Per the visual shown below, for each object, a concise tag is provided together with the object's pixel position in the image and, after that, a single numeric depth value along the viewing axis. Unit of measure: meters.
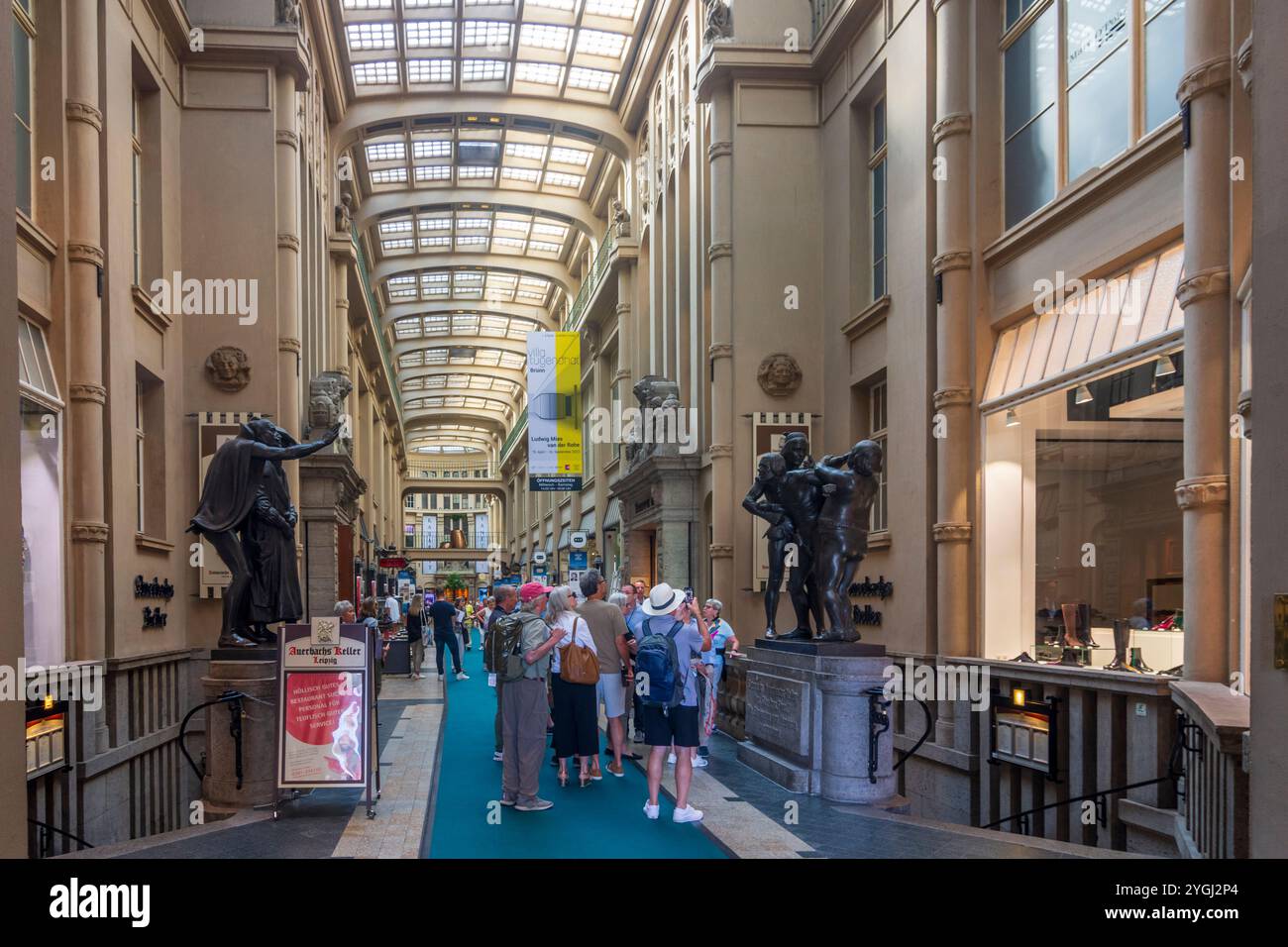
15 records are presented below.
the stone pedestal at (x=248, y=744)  8.47
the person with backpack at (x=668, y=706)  8.40
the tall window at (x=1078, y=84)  9.48
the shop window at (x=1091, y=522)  9.75
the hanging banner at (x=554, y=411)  27.56
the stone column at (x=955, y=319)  12.59
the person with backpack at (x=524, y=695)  9.05
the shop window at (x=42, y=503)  10.71
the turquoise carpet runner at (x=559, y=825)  7.70
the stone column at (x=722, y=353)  18.30
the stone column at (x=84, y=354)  11.25
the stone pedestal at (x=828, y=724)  9.18
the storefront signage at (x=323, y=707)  8.04
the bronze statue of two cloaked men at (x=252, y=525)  8.98
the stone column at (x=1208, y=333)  7.82
